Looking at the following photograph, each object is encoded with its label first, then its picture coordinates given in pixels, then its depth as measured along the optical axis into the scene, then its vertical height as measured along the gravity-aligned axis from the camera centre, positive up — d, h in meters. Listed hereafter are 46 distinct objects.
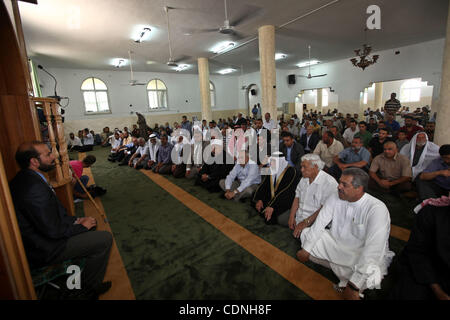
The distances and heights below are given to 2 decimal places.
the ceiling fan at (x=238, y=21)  4.88 +2.58
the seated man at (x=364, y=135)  5.46 -0.68
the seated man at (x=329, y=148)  4.94 -0.85
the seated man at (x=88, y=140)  11.18 -0.81
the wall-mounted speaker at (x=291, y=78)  15.86 +2.13
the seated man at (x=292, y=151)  4.61 -0.81
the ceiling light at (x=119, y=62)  11.05 +2.87
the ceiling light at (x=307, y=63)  13.52 +2.71
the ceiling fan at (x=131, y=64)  9.70 +2.80
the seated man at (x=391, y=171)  3.87 -1.13
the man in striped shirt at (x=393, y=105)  8.89 -0.05
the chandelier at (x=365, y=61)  7.35 +1.49
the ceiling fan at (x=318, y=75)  13.87 +1.95
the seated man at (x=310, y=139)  6.17 -0.81
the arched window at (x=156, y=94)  15.39 +1.65
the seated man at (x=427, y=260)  1.59 -1.12
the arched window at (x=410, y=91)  14.49 +0.74
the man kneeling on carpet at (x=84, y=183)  4.38 -1.13
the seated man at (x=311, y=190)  2.64 -0.93
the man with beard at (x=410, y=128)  4.97 -0.54
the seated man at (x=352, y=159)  4.36 -0.99
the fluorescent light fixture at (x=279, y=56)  11.41 +2.72
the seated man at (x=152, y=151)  6.57 -0.89
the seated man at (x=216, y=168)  4.62 -1.04
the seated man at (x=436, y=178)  3.26 -1.12
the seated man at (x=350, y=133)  6.42 -0.74
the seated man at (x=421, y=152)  4.04 -0.88
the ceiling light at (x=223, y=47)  9.03 +2.71
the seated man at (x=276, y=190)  3.21 -1.12
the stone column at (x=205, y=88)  11.40 +1.35
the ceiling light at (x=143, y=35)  6.97 +2.63
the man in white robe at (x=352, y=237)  1.79 -1.14
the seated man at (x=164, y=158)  6.04 -1.03
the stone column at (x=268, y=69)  7.29 +1.36
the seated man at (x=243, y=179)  4.01 -1.14
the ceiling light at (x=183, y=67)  12.78 +2.80
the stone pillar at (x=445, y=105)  4.20 -0.09
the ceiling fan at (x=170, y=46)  5.64 +2.59
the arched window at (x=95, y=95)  13.26 +1.60
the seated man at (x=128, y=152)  7.60 -1.02
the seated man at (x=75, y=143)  11.13 -0.89
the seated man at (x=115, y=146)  8.34 -0.93
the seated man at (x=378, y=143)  4.70 -0.78
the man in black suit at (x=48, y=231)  1.92 -0.90
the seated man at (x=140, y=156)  6.85 -1.07
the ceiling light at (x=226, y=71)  15.57 +2.92
